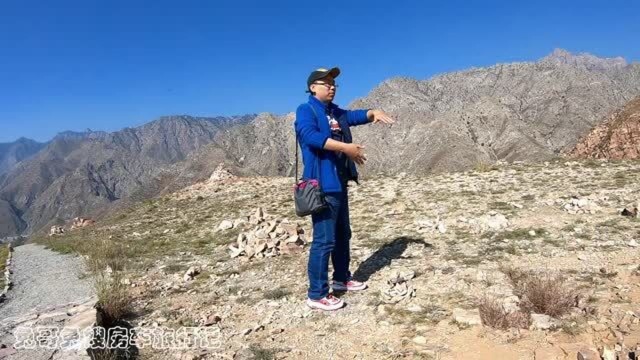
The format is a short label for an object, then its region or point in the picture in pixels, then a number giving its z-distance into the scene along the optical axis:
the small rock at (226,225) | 13.94
